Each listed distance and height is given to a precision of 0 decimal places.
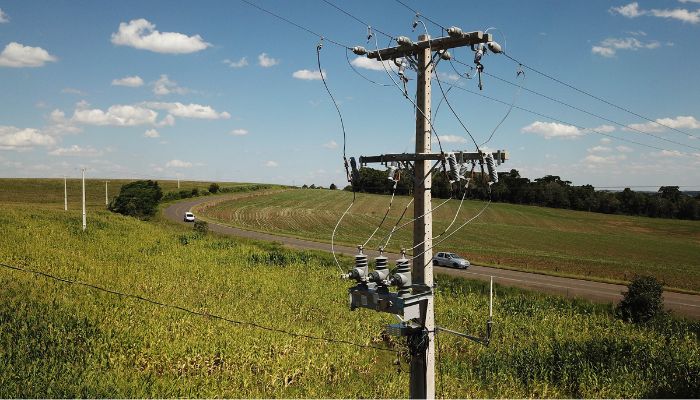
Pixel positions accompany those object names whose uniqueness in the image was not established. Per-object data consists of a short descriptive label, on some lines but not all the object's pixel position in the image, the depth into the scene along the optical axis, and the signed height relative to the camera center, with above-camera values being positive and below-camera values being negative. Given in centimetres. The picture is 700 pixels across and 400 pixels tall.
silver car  4519 -697
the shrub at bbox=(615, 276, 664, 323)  2647 -620
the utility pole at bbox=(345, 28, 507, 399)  988 -169
